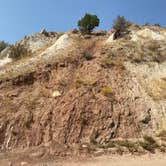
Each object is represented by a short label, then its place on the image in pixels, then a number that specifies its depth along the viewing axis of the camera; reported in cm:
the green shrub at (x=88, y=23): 1675
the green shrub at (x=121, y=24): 1550
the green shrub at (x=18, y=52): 1413
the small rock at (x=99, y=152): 742
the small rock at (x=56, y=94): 971
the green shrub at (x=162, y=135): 826
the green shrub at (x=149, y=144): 777
